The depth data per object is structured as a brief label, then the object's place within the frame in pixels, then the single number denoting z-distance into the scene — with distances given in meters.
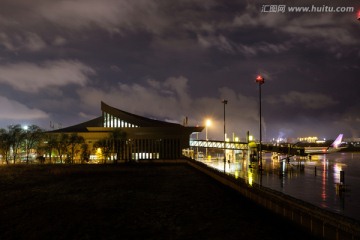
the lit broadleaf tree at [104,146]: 110.38
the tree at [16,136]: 105.75
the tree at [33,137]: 110.40
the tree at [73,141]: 107.93
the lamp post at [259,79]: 48.67
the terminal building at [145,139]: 127.72
